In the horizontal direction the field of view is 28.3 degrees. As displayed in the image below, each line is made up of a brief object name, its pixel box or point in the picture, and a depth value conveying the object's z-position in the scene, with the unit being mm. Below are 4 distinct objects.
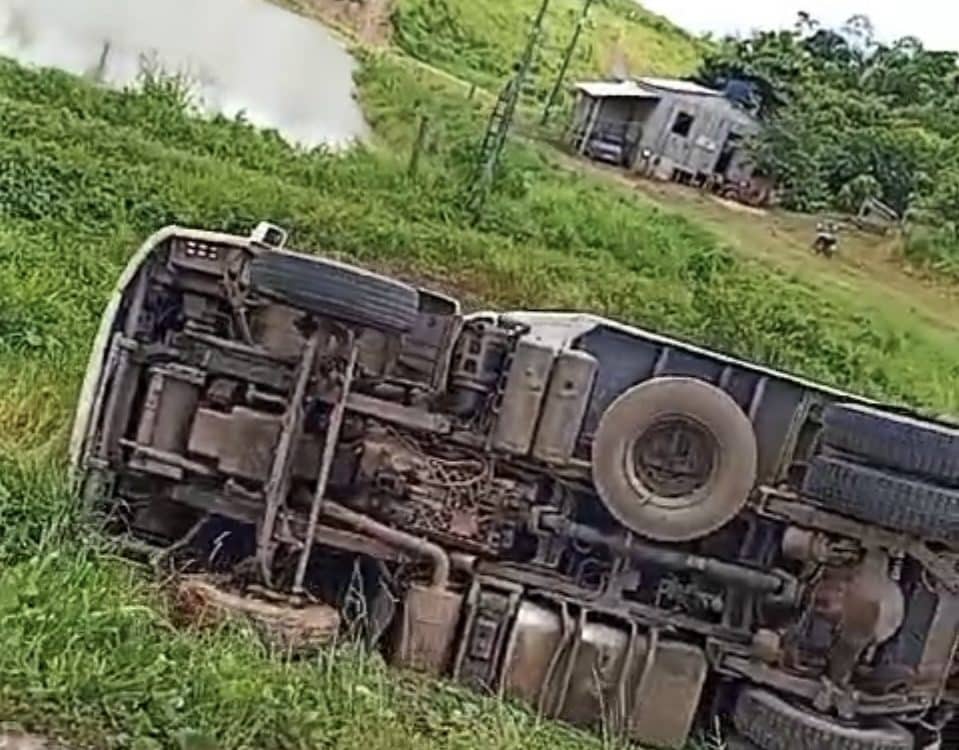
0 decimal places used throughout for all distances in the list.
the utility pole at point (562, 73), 33062
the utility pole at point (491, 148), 21484
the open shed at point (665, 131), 30844
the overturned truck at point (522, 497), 6598
